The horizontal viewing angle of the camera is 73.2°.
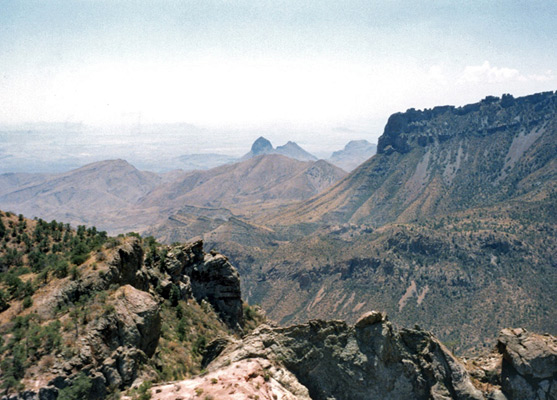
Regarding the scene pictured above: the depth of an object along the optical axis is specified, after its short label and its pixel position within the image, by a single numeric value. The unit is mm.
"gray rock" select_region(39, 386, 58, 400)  31078
